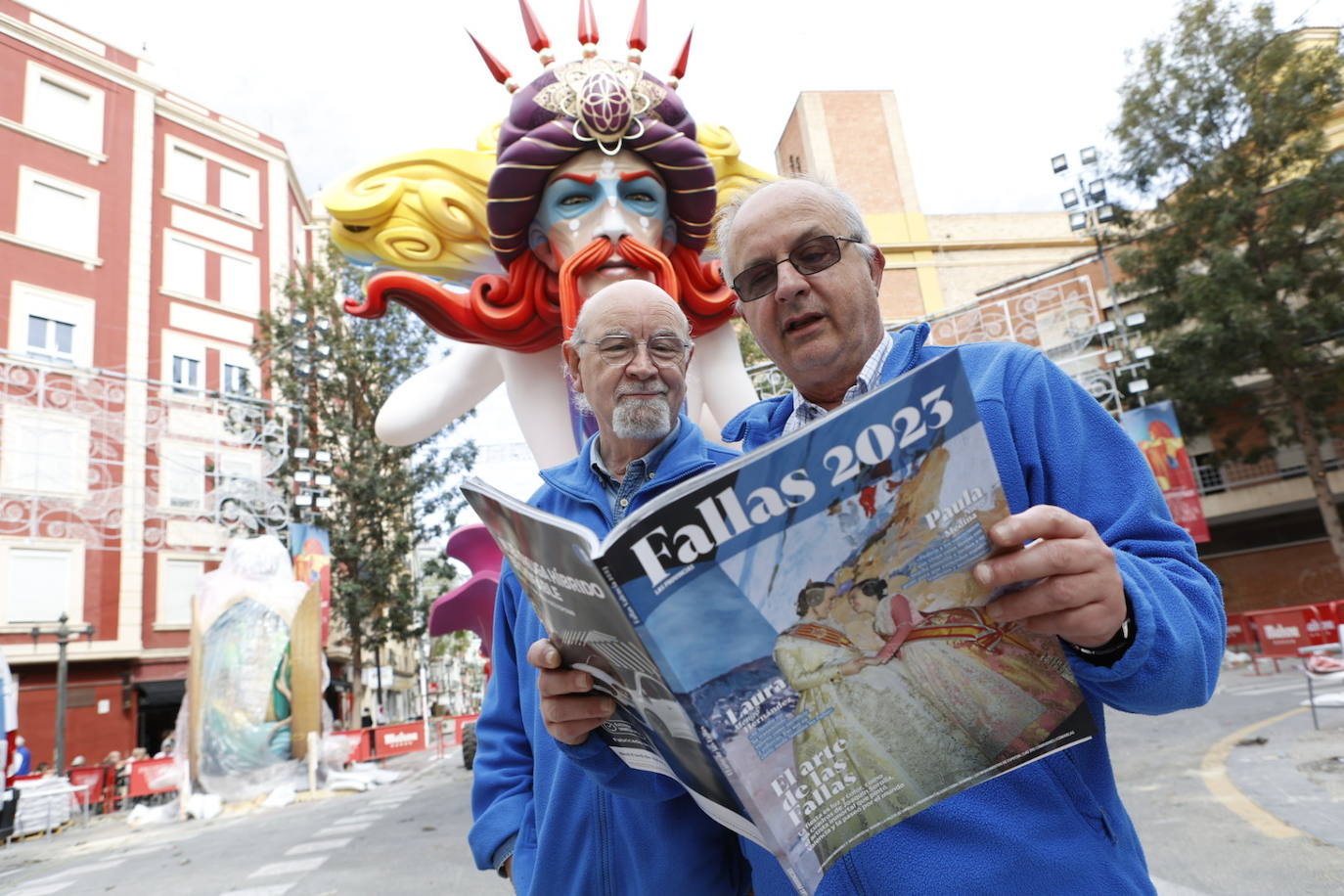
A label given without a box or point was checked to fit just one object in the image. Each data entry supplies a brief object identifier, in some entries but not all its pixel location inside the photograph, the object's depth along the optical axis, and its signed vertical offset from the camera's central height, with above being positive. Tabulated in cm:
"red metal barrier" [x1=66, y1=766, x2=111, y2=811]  1241 -83
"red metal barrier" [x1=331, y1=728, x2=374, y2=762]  1323 -91
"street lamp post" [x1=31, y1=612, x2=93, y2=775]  1277 +59
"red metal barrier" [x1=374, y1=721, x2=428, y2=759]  1426 -99
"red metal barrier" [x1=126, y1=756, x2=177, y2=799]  1145 -83
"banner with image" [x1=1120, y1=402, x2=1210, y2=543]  1433 +207
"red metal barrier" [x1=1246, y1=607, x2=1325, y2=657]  1270 -108
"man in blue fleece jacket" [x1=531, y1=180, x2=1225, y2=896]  91 +2
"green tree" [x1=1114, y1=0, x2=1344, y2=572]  1617 +681
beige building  3030 +1388
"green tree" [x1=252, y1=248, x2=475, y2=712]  1652 +445
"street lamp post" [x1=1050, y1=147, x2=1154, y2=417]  1418 +450
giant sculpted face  367 +197
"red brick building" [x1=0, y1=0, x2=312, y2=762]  1723 +913
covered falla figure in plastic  965 +35
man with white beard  150 -11
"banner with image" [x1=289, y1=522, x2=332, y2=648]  1265 +210
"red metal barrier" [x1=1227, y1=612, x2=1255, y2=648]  1606 -128
